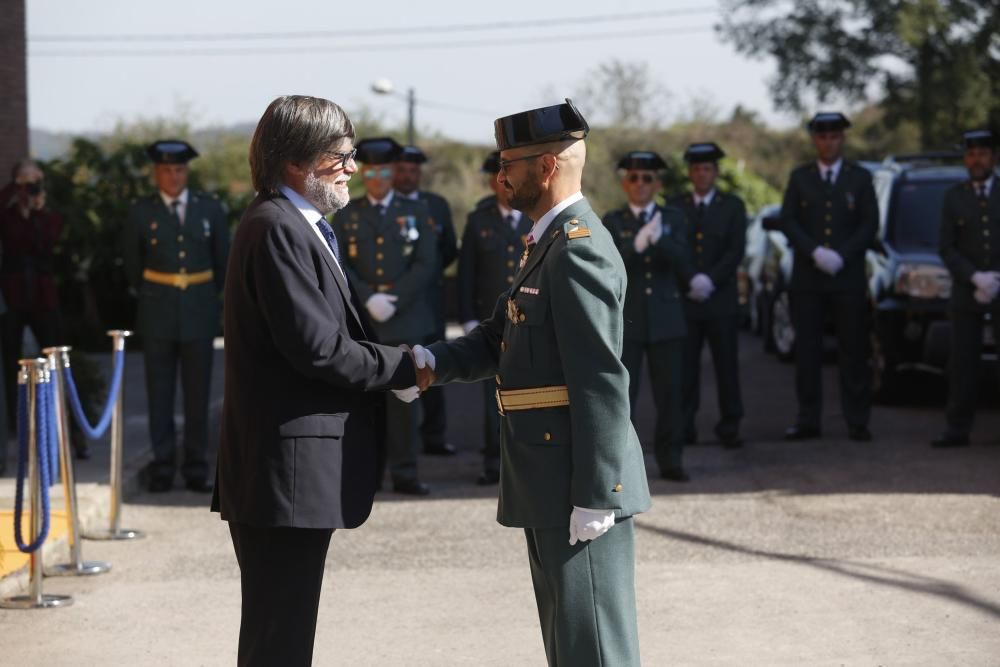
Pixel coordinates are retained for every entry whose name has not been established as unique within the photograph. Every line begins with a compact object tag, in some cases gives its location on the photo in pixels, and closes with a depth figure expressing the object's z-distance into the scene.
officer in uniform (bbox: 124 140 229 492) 9.53
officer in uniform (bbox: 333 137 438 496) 9.45
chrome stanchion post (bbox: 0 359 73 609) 6.69
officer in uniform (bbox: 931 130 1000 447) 10.30
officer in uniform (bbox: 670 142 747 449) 10.68
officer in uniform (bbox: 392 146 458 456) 10.98
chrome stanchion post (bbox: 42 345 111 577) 7.13
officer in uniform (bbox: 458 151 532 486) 9.83
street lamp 38.56
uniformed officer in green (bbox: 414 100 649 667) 4.09
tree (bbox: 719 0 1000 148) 30.28
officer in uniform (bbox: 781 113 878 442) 10.79
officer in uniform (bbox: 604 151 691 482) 9.46
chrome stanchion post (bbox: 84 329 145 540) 8.12
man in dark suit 4.12
